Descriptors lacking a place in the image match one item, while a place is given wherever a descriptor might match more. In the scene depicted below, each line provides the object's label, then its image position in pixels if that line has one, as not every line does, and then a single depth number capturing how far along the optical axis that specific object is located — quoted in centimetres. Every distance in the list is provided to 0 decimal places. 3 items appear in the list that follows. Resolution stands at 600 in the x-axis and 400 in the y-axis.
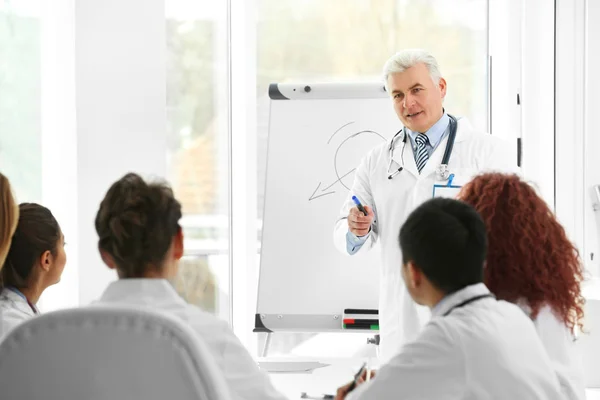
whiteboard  590
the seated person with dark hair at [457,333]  371
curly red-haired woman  437
